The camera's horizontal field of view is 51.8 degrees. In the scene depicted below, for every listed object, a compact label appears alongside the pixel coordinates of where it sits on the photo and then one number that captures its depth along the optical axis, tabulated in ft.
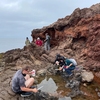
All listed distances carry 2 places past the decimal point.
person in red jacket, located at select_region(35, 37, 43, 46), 46.69
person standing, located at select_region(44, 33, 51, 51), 43.88
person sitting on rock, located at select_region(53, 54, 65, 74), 26.90
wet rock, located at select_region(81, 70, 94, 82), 25.94
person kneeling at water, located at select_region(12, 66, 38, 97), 16.18
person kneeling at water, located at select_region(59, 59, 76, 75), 26.24
